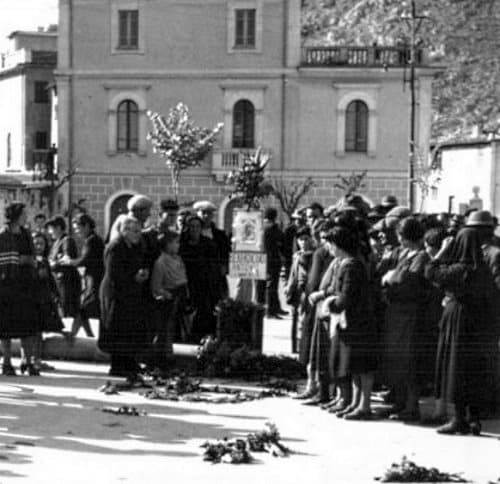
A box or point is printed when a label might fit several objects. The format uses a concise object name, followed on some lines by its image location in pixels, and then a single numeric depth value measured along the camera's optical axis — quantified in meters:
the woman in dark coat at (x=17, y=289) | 14.54
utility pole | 39.01
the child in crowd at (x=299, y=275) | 15.70
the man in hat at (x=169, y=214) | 15.69
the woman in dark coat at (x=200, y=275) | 16.47
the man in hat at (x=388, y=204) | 15.85
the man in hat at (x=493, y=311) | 11.31
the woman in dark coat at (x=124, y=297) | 14.38
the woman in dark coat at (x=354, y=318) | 12.09
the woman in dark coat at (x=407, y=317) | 12.03
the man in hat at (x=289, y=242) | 23.06
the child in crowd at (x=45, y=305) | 15.04
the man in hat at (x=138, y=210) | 14.28
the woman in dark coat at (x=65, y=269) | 17.58
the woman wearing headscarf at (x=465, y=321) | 11.27
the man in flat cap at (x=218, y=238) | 16.86
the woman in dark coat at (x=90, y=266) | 16.69
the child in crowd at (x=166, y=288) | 15.03
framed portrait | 16.70
